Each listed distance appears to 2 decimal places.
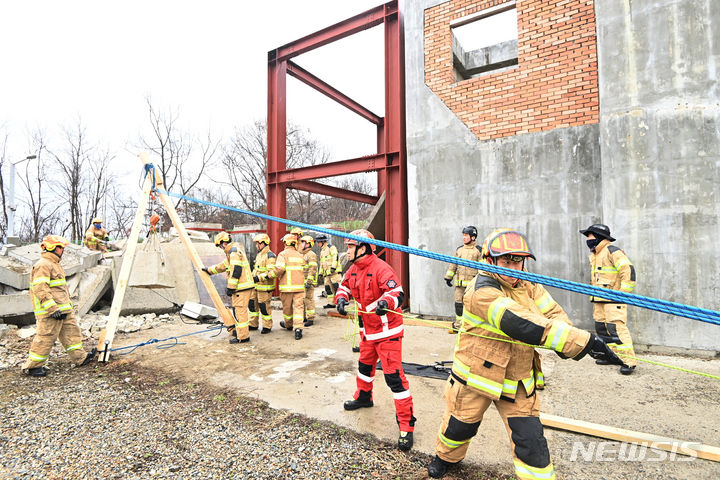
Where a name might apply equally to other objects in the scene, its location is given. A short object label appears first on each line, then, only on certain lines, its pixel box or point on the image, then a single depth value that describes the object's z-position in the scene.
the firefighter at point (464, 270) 6.64
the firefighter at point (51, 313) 5.13
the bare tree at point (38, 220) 27.91
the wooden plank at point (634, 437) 2.92
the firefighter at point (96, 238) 10.93
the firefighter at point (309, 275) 8.46
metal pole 14.00
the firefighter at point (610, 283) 4.98
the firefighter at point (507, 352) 2.06
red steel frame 8.95
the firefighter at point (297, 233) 9.30
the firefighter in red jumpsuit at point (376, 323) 3.18
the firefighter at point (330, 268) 10.35
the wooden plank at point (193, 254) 6.10
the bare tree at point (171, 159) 28.86
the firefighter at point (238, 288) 6.68
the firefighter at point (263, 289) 7.44
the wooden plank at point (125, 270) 5.66
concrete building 5.52
